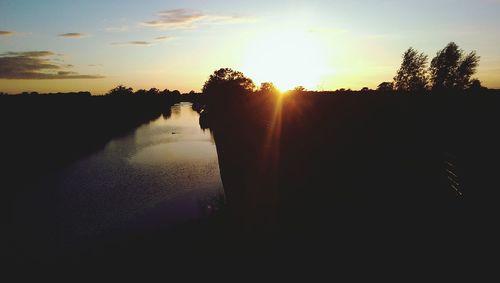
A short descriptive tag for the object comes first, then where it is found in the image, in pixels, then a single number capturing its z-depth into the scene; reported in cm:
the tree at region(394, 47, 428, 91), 5147
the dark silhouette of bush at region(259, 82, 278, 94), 10962
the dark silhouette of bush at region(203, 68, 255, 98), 8748
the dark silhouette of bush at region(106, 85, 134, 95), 14370
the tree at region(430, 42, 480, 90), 4738
